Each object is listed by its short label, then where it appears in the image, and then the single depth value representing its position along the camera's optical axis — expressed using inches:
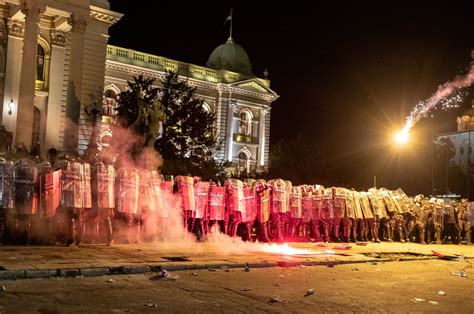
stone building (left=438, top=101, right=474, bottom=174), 2760.8
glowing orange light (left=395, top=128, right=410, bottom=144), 1135.3
